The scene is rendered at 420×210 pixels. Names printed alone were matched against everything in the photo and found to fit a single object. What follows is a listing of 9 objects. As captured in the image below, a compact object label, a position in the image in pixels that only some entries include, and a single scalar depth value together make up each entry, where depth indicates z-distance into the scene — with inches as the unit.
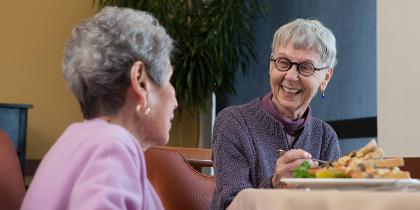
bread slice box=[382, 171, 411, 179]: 68.3
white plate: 67.1
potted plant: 172.9
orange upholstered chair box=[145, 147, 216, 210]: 106.4
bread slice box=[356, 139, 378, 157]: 71.2
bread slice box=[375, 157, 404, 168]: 68.9
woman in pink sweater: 63.5
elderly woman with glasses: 92.2
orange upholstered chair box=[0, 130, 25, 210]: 78.7
